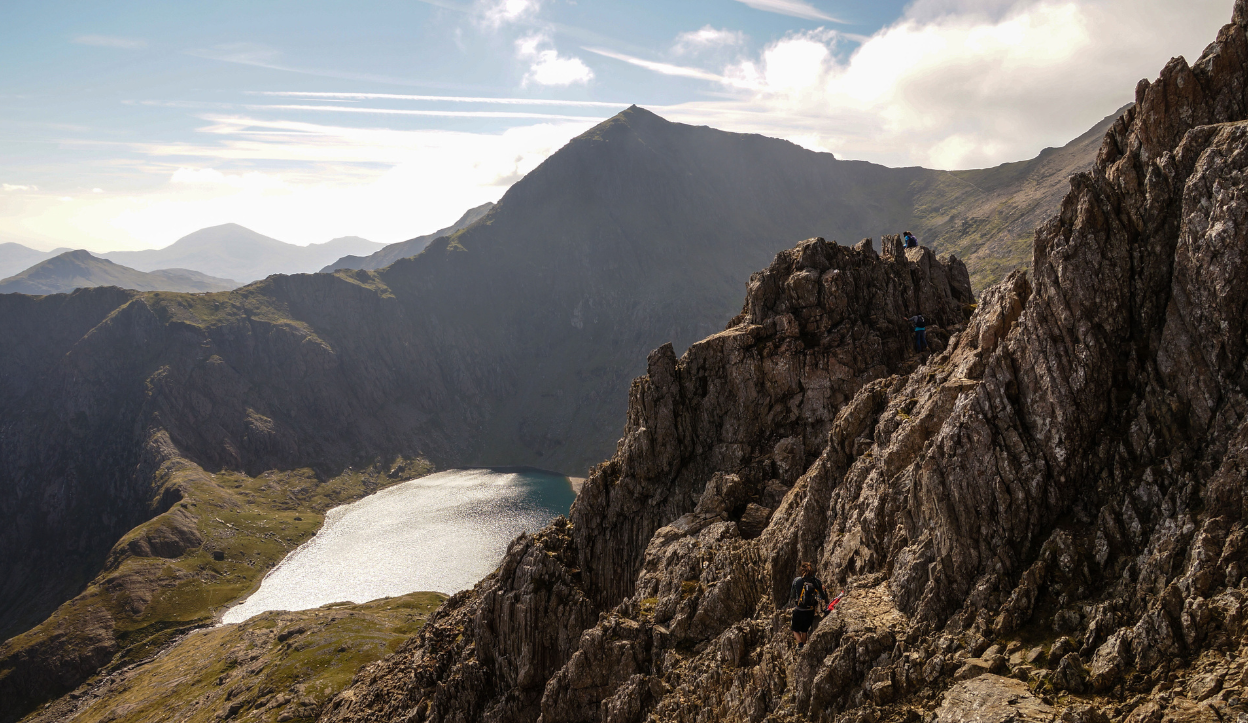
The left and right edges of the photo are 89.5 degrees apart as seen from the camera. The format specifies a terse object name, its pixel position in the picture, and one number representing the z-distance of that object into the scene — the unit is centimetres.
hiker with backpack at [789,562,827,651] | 3088
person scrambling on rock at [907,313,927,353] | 5031
